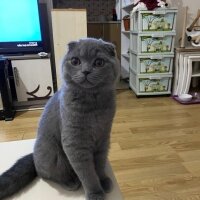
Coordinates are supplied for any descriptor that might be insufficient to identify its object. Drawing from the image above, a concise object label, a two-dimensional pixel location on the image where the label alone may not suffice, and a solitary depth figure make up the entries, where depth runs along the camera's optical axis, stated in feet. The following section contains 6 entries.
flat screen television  6.73
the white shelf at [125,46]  9.37
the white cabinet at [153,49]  7.11
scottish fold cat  1.59
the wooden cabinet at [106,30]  10.00
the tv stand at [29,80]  6.89
